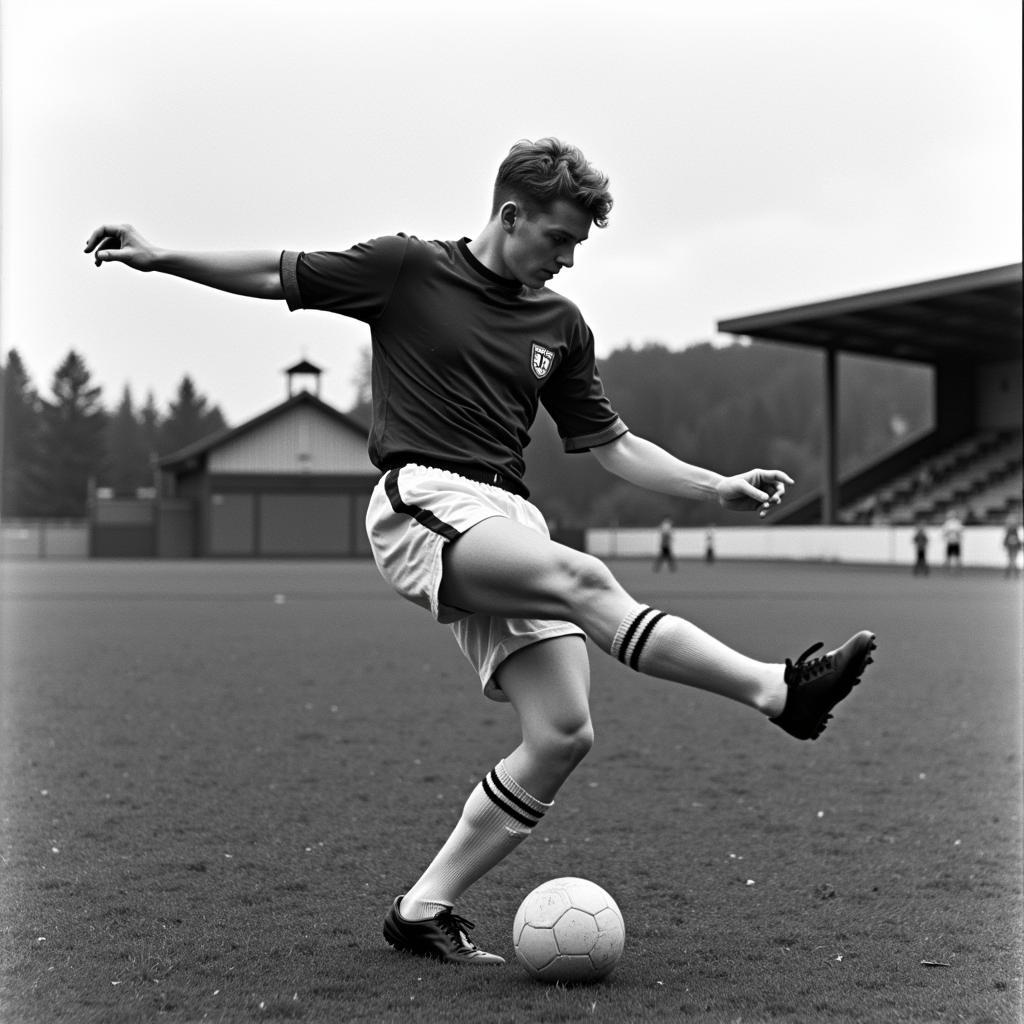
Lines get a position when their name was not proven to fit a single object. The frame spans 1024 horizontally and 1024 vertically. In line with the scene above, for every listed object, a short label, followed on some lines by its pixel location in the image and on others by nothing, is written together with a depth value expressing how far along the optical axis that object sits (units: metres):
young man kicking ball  3.68
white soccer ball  3.79
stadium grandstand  44.97
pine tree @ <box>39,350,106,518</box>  92.44
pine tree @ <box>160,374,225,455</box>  108.38
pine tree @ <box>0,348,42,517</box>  88.06
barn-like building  56.28
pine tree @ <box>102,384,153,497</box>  108.76
